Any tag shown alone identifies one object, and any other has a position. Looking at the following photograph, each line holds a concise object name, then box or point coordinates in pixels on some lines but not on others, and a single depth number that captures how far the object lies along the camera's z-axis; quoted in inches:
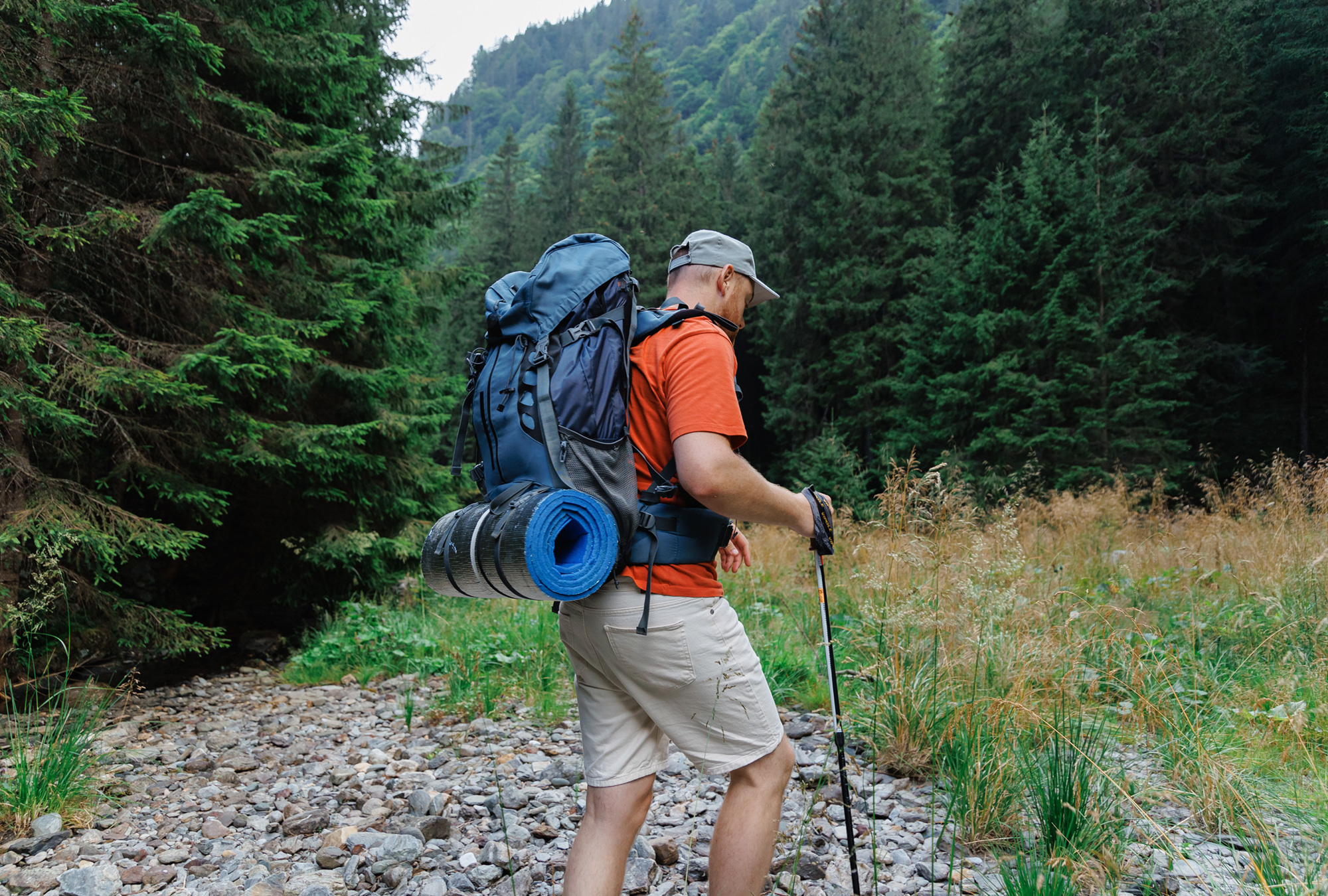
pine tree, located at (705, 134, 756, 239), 1216.2
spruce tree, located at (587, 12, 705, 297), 1095.0
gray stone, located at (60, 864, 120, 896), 98.4
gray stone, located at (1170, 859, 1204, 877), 87.2
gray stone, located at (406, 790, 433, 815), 119.9
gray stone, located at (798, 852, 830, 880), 95.4
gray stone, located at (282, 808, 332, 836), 117.6
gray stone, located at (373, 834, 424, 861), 105.7
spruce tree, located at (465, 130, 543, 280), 1385.3
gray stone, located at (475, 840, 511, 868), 103.7
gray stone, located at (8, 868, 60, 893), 98.8
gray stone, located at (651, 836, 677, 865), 101.5
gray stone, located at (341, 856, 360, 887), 101.5
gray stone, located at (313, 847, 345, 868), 106.7
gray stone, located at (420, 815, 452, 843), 111.9
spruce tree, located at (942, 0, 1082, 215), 826.2
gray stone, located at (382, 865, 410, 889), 100.0
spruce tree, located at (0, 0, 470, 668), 169.3
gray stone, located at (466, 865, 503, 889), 98.9
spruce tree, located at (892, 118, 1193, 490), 597.9
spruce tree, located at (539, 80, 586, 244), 1444.4
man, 66.5
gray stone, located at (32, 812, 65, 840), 112.9
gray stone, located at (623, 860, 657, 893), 95.3
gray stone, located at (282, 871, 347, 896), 99.3
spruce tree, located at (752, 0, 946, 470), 902.4
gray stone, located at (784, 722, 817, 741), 144.4
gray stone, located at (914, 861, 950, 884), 92.9
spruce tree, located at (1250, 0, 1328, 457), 649.0
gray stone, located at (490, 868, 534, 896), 95.3
